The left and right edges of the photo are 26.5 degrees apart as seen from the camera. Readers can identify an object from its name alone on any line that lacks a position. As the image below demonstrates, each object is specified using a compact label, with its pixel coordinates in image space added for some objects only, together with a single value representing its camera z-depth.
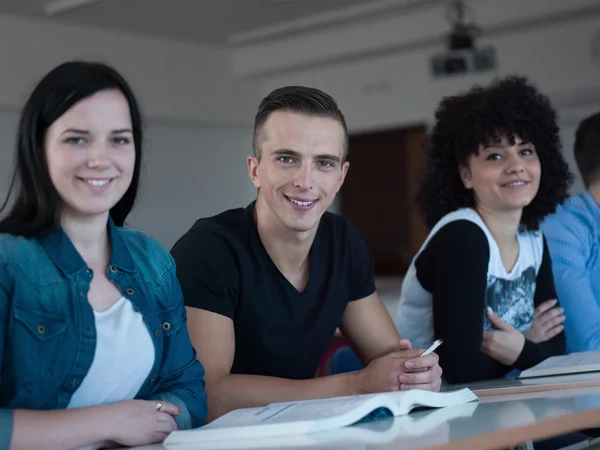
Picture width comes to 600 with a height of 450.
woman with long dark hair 1.61
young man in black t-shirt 1.94
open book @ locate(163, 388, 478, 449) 1.53
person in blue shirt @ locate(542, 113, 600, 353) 2.37
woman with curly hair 2.22
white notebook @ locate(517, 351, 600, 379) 1.98
